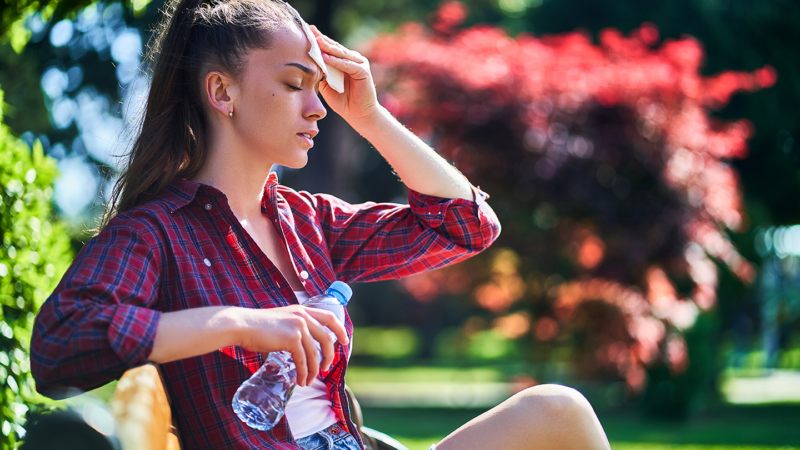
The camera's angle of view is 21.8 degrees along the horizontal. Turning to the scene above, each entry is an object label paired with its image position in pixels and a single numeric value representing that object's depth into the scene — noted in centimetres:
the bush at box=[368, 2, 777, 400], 638
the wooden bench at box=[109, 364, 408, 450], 224
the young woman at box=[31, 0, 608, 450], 233
